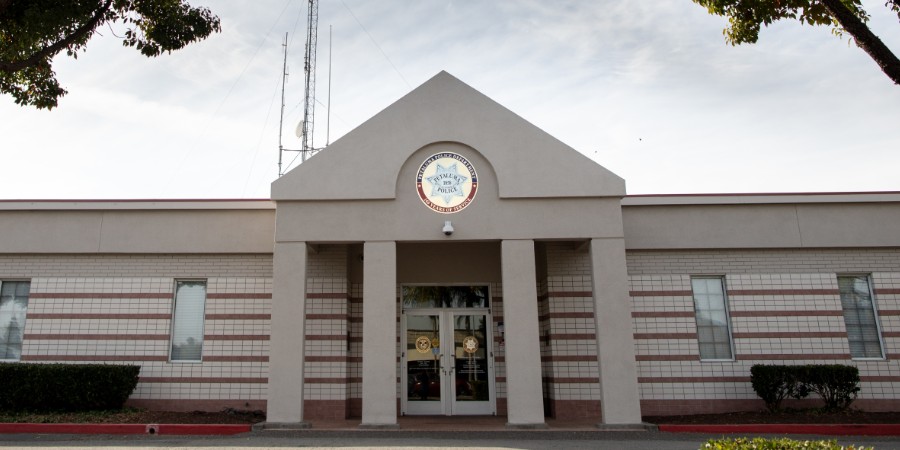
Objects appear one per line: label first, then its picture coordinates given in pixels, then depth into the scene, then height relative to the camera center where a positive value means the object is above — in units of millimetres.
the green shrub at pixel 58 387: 12578 -7
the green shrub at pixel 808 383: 12820 -300
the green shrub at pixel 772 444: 5805 -662
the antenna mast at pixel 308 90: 19859 +8585
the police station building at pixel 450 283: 12766 +1963
